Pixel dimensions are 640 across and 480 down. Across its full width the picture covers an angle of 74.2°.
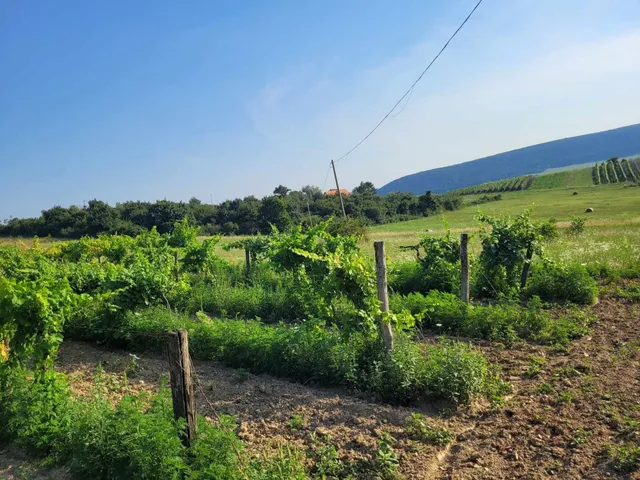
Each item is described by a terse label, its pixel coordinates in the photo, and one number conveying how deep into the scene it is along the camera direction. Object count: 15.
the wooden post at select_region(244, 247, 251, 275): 14.43
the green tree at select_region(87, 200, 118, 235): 59.88
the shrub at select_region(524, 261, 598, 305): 9.22
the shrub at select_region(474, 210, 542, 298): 10.02
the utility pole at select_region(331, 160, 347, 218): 34.41
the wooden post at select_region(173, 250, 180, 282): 13.82
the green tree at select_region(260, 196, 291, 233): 62.81
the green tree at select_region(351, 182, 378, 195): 107.69
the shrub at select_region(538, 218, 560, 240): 10.63
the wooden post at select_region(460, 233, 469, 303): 9.02
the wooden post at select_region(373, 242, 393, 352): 5.89
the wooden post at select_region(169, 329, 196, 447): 3.98
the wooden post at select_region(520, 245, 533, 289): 10.07
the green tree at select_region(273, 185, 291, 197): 87.25
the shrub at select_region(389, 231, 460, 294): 10.63
